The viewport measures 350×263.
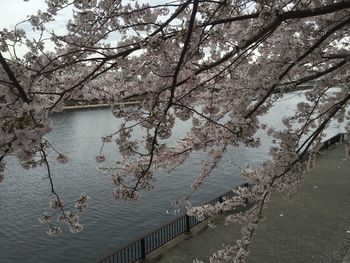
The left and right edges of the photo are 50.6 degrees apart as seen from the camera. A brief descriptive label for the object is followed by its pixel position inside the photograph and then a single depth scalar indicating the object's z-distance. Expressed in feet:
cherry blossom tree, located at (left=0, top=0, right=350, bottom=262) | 11.10
